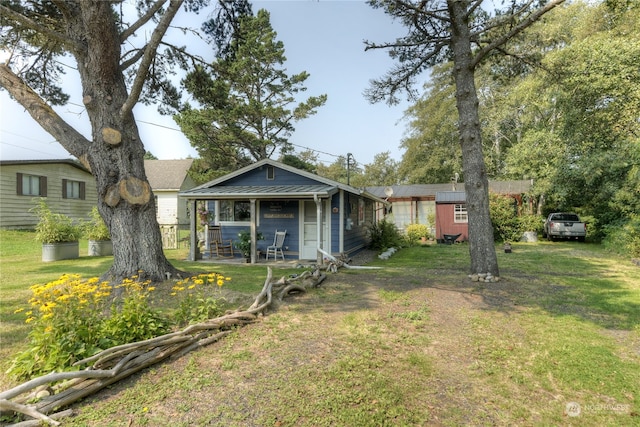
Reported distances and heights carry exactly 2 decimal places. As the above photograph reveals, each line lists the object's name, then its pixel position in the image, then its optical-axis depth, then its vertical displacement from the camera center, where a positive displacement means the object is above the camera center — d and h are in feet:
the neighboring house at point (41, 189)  50.44 +6.36
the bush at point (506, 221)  56.70 -0.39
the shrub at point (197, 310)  13.20 -3.52
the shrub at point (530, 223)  57.98 -0.78
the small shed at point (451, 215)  58.75 +0.80
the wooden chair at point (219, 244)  39.78 -2.47
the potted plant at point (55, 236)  33.42 -1.11
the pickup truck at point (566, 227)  55.01 -1.49
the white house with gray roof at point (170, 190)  81.05 +8.24
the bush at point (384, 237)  48.78 -2.42
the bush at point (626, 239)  36.32 -2.62
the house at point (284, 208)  35.58 +1.68
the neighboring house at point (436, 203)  59.16 +3.44
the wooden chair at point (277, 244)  37.72 -2.48
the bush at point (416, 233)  57.06 -2.28
